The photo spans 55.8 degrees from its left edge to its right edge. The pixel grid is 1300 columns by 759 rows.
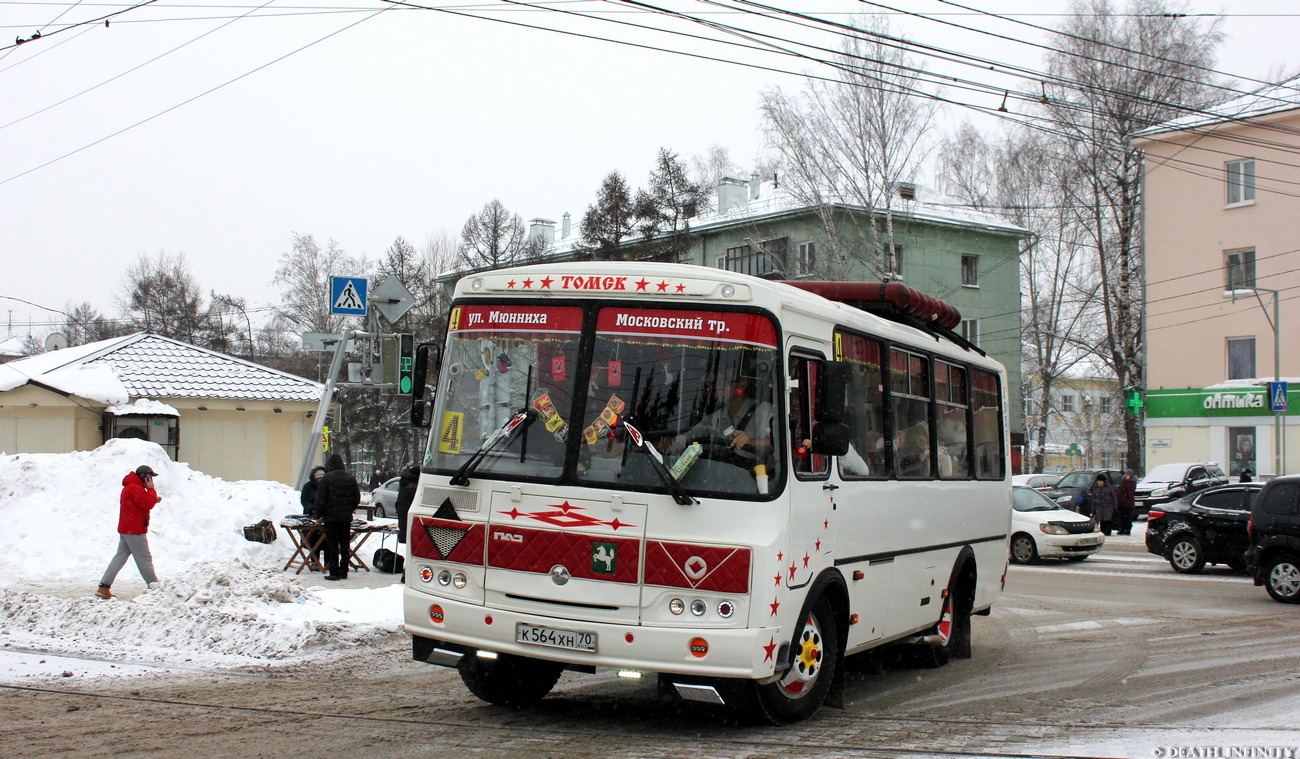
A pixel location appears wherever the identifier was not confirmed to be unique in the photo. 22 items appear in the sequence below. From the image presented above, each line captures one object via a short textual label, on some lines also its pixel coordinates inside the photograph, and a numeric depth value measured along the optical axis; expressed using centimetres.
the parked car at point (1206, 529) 2022
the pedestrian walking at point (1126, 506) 3028
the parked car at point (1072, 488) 3338
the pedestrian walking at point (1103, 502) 2933
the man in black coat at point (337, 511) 1625
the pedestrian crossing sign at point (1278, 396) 3078
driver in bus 710
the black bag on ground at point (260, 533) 1850
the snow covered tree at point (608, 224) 4872
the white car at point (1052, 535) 2305
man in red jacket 1405
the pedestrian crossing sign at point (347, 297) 1686
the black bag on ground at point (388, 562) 1731
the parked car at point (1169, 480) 3550
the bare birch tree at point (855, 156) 3625
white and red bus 691
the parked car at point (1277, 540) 1616
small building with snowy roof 2397
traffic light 1670
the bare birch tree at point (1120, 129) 4256
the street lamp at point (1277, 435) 3397
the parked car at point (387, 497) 3784
